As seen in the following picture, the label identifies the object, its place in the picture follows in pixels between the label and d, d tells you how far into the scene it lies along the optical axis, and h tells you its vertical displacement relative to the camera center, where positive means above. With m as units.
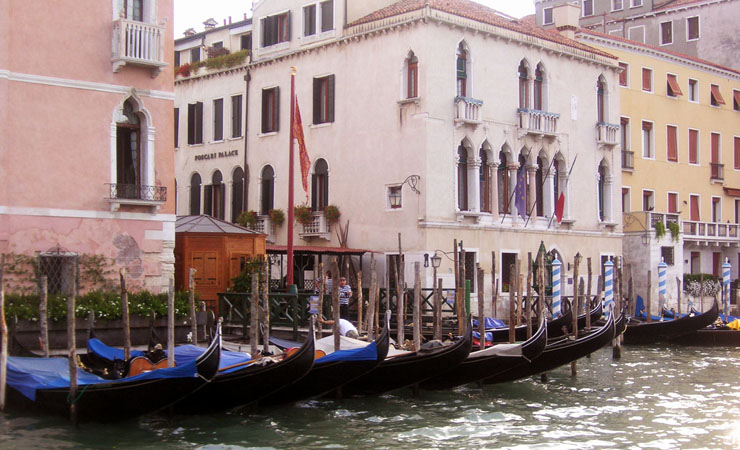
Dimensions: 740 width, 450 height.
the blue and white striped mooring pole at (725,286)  21.12 -0.47
